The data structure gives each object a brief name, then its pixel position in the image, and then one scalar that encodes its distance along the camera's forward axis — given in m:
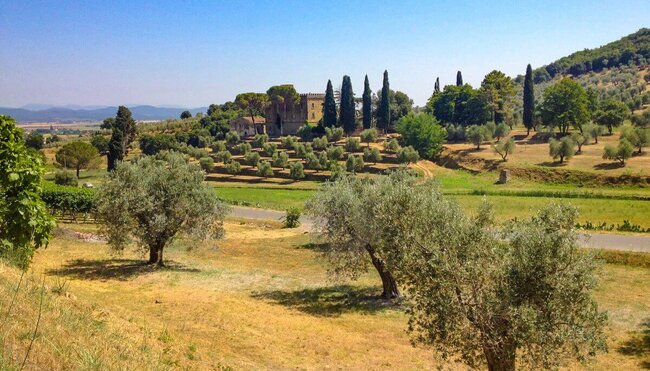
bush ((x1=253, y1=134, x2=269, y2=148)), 125.31
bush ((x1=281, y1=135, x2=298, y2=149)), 119.00
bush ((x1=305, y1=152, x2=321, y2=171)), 98.62
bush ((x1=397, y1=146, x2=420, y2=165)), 97.31
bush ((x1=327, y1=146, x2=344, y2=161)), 103.44
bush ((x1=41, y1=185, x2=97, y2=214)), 57.53
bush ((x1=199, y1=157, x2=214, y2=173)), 106.44
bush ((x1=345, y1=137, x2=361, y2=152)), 110.38
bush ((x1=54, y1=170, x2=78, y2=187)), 88.07
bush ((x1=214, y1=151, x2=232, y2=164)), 108.91
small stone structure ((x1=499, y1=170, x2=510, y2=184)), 83.34
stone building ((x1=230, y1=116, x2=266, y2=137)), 146.75
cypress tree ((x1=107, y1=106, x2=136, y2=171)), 102.81
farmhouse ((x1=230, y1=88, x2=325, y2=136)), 147.75
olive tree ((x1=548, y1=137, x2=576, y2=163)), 85.75
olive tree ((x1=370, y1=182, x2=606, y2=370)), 14.30
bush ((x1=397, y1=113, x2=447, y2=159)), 104.56
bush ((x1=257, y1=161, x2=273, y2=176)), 99.75
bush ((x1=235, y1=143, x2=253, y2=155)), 116.75
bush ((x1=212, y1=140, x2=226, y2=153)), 122.69
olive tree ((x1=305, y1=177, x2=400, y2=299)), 29.59
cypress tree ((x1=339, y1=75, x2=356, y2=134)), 123.06
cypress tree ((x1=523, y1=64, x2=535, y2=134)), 110.31
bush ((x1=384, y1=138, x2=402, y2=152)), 106.01
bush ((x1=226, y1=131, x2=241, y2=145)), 132.11
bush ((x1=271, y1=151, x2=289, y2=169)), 101.94
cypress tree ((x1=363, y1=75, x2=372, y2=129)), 125.19
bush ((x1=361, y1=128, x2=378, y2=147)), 115.69
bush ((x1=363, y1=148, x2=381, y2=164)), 102.51
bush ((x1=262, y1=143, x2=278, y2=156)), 110.45
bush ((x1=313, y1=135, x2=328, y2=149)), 113.50
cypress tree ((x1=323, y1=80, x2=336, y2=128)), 126.31
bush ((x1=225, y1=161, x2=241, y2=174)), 103.81
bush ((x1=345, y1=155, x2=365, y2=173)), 97.22
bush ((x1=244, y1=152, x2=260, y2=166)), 105.81
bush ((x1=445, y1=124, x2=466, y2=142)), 120.06
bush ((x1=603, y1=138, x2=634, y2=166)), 78.19
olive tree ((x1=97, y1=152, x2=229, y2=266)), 34.23
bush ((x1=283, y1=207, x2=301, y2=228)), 58.22
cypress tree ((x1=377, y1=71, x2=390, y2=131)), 121.68
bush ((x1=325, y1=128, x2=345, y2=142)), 120.50
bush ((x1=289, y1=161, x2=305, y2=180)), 95.75
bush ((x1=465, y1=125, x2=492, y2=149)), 103.88
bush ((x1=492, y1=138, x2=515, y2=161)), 92.75
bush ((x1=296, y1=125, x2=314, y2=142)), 129.19
